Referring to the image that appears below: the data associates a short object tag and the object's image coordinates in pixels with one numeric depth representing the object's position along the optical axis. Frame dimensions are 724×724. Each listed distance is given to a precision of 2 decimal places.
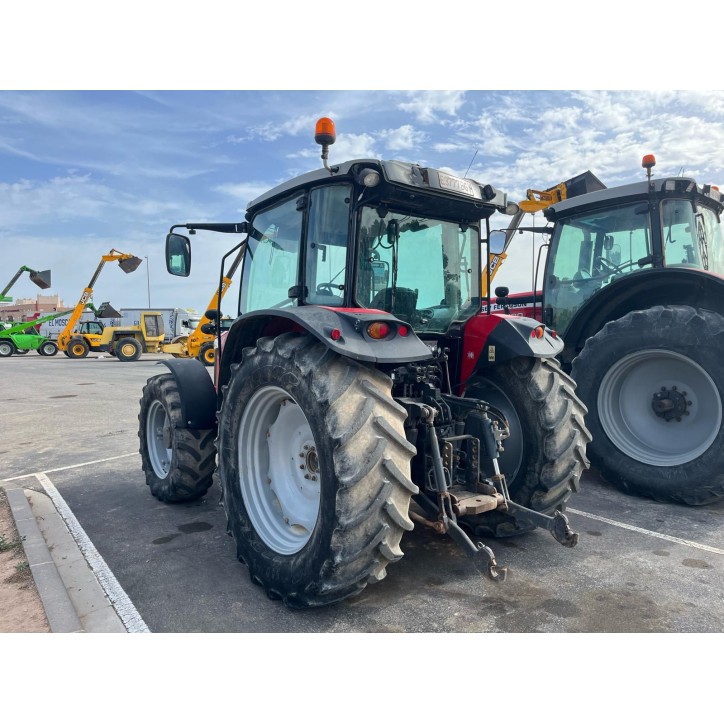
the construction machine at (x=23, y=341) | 30.53
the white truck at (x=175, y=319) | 30.78
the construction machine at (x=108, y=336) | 26.98
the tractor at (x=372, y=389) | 2.73
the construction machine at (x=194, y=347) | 20.02
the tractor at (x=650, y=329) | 4.72
